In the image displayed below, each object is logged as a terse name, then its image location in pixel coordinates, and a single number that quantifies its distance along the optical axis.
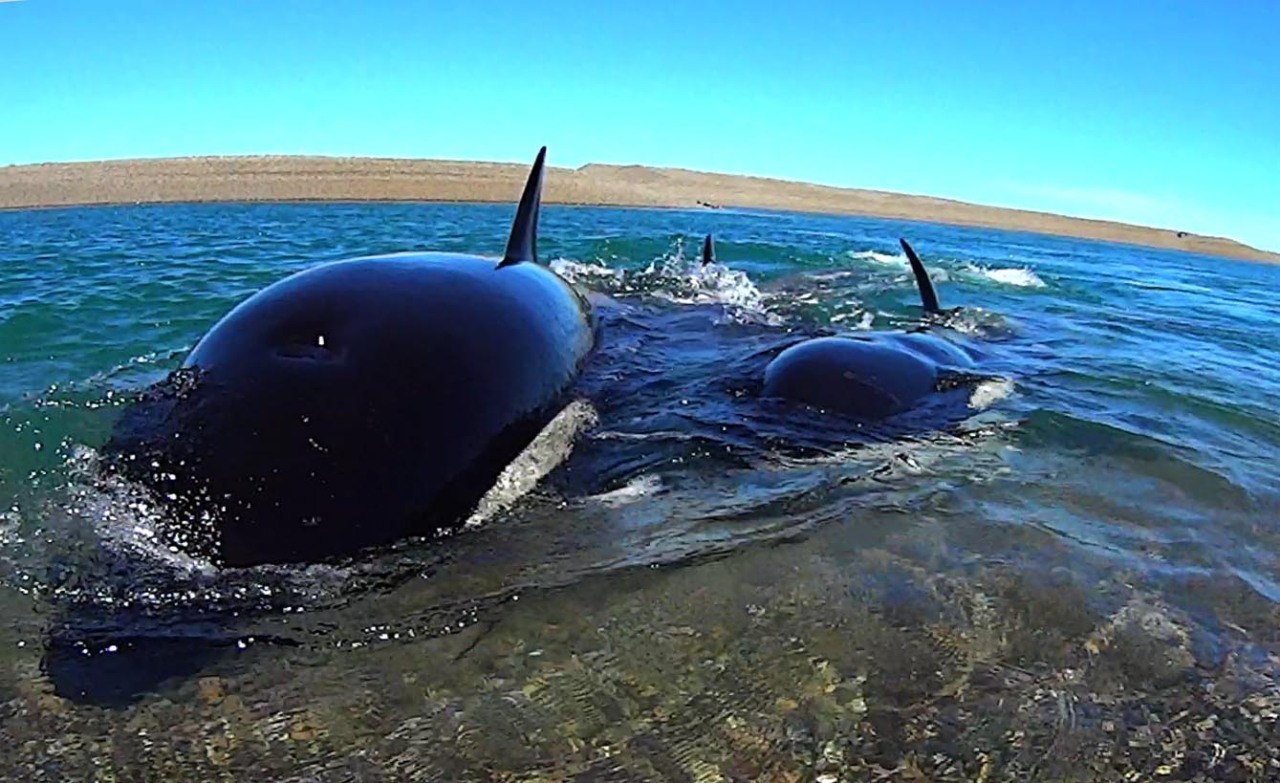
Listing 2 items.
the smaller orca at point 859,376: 7.27
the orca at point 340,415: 3.75
